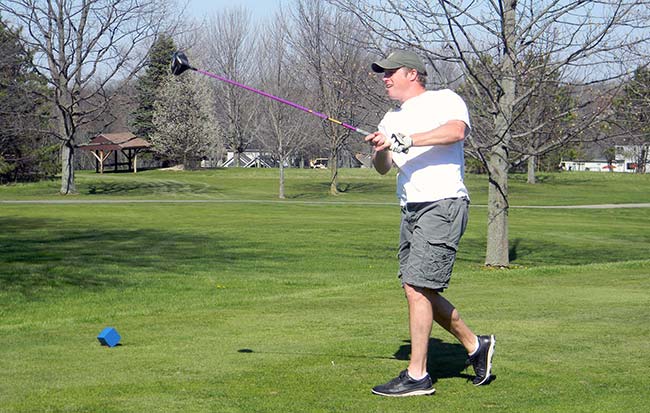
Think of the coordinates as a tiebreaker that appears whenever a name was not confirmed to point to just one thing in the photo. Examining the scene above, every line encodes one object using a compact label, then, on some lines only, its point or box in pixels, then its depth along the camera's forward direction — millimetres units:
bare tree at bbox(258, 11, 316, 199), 57312
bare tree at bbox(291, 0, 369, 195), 51625
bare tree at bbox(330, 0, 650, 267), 17641
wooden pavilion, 83812
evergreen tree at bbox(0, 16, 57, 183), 50275
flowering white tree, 86688
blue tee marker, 8156
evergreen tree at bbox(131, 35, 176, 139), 87806
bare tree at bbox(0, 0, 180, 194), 50875
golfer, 6090
